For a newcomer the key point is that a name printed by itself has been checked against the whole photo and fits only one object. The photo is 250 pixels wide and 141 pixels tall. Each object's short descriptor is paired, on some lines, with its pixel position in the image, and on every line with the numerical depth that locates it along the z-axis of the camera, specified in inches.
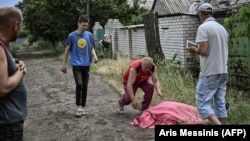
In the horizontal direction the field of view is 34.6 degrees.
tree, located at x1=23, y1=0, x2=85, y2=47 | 1017.5
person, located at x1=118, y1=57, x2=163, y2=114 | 265.4
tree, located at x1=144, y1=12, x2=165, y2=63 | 495.5
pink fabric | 243.3
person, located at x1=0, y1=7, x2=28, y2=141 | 121.6
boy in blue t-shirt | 285.3
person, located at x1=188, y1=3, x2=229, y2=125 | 209.9
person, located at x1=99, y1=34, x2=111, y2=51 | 844.6
